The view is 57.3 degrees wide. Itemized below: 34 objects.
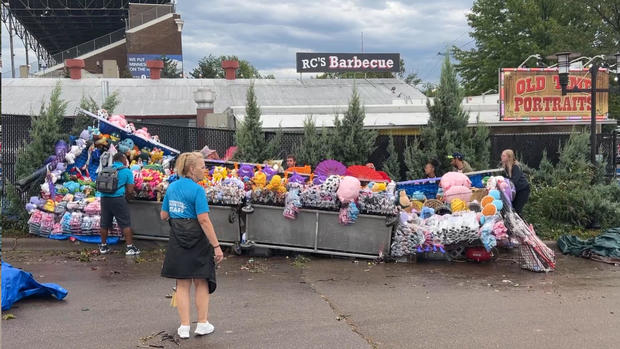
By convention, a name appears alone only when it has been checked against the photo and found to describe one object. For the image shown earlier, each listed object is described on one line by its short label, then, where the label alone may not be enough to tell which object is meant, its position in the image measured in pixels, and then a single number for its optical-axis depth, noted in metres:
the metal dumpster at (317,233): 8.50
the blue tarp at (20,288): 5.71
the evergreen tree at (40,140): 10.29
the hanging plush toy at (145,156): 10.37
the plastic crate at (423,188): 10.29
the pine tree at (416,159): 12.00
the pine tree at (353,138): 12.06
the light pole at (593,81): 11.42
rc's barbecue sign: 33.78
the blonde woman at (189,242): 4.94
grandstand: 44.97
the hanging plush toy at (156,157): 10.32
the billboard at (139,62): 44.41
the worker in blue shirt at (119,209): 8.65
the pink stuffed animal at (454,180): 9.44
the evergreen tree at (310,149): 11.99
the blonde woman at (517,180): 9.12
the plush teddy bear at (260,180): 8.69
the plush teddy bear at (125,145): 10.09
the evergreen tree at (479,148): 11.98
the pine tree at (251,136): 12.02
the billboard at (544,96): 16.05
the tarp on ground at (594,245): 8.95
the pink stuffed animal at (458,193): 9.27
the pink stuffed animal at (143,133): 10.73
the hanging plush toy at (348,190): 8.30
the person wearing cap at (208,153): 10.84
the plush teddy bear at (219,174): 9.05
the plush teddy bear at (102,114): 10.62
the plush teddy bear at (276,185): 8.53
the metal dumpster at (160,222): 8.84
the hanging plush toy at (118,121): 10.58
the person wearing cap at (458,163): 10.32
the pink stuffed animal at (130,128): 10.58
